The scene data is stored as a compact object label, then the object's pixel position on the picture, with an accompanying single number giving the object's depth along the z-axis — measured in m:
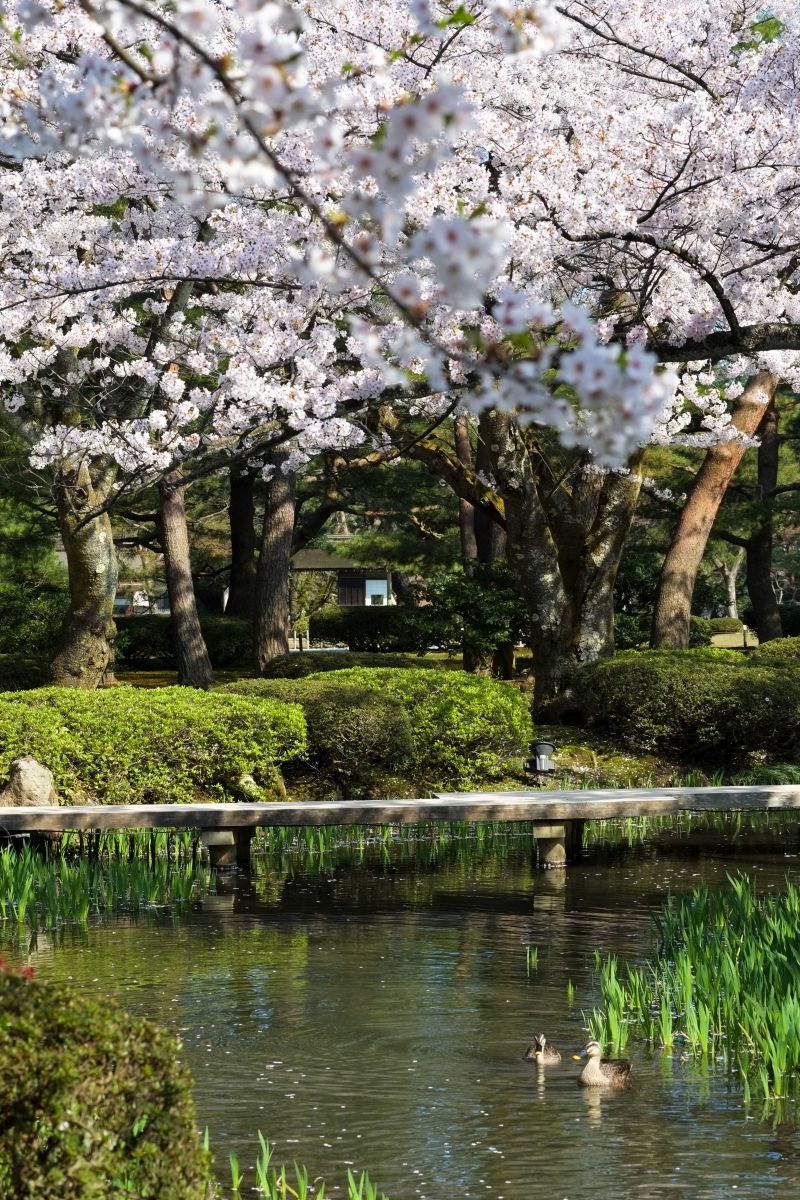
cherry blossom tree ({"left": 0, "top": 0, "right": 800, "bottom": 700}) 10.30
